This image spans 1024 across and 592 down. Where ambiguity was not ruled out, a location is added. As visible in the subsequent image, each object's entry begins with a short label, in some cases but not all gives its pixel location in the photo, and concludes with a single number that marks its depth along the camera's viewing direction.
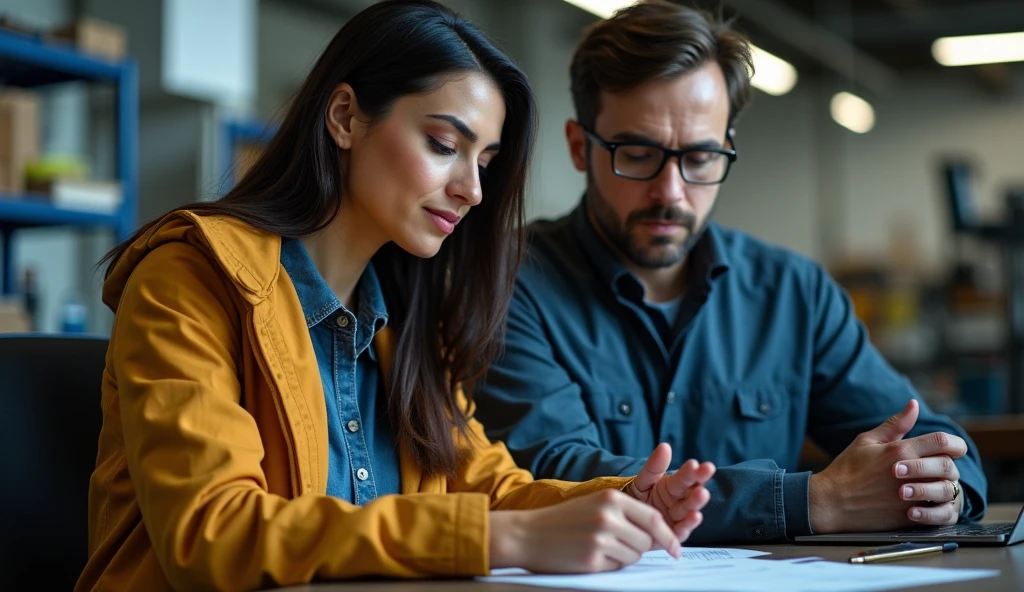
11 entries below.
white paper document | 0.95
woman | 1.03
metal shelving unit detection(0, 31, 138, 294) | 3.66
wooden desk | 0.95
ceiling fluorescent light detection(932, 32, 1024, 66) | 8.94
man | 1.88
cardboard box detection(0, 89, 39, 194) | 3.65
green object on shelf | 3.76
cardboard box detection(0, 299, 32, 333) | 3.19
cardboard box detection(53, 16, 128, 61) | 3.95
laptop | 1.28
